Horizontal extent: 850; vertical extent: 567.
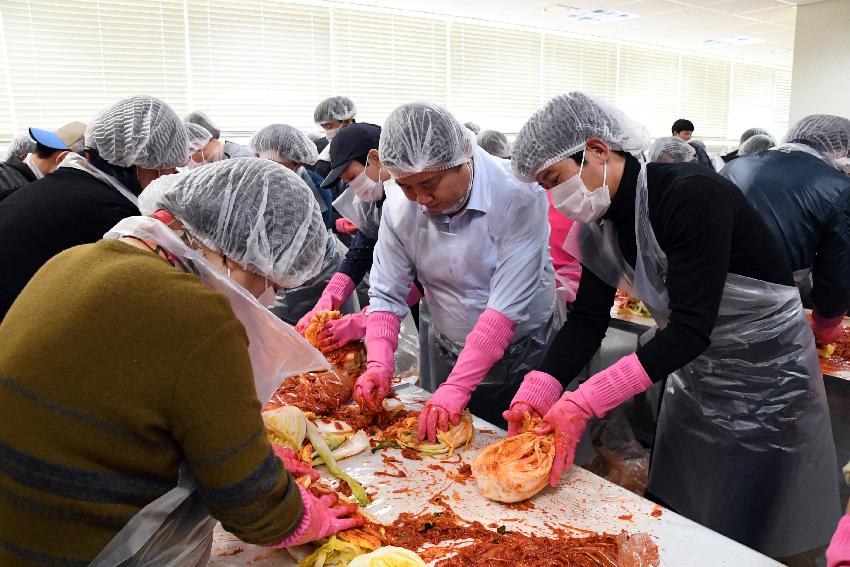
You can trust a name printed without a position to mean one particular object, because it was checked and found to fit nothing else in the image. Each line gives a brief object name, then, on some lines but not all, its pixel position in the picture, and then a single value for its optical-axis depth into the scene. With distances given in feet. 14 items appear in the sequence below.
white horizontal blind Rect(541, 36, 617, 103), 36.58
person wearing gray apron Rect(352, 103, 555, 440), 7.67
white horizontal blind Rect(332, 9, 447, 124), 28.35
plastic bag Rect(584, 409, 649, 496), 9.80
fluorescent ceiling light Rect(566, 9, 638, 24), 30.91
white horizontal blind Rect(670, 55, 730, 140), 44.39
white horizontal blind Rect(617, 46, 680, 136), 40.83
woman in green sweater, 3.52
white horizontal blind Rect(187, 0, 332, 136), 24.72
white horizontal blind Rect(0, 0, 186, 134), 21.34
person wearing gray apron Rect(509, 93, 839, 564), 6.33
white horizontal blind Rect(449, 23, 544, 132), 32.53
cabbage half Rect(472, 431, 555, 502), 5.90
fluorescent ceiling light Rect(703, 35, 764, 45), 37.96
